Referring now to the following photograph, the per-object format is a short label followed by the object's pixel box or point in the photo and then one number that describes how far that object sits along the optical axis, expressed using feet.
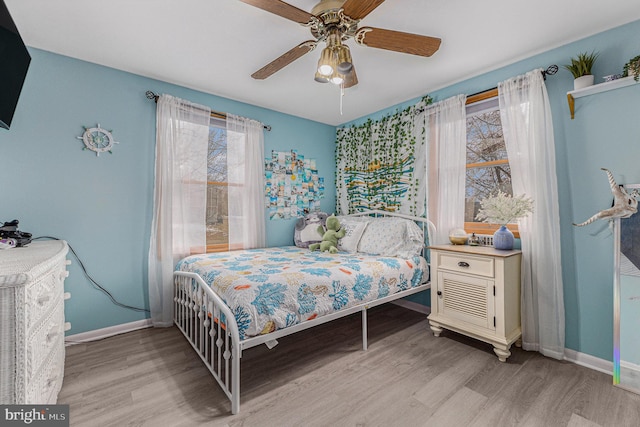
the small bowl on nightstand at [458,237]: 8.63
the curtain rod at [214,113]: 9.03
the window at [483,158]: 8.71
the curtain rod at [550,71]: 7.30
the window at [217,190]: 10.41
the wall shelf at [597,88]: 6.16
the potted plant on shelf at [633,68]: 5.94
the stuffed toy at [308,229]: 11.68
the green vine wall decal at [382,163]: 10.67
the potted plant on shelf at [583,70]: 6.64
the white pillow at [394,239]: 9.45
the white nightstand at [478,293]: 7.06
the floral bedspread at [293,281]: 5.67
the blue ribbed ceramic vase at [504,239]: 7.66
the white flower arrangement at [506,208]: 7.25
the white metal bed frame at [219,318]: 5.24
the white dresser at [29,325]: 3.20
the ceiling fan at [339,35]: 4.98
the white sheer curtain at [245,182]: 10.71
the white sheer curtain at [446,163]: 9.15
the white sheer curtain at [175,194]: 9.02
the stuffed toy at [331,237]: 10.60
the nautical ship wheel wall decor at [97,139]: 8.10
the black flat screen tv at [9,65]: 5.00
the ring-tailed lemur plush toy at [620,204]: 6.10
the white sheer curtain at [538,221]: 7.16
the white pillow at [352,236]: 10.38
